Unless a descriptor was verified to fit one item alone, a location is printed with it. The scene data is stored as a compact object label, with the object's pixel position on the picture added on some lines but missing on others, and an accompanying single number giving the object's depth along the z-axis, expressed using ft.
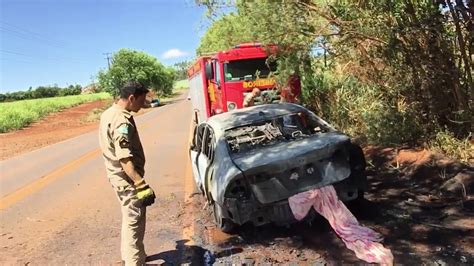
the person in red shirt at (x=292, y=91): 40.45
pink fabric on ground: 16.88
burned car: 17.85
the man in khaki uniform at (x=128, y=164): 14.99
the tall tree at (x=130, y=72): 197.06
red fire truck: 40.78
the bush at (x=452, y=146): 24.81
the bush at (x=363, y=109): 30.22
